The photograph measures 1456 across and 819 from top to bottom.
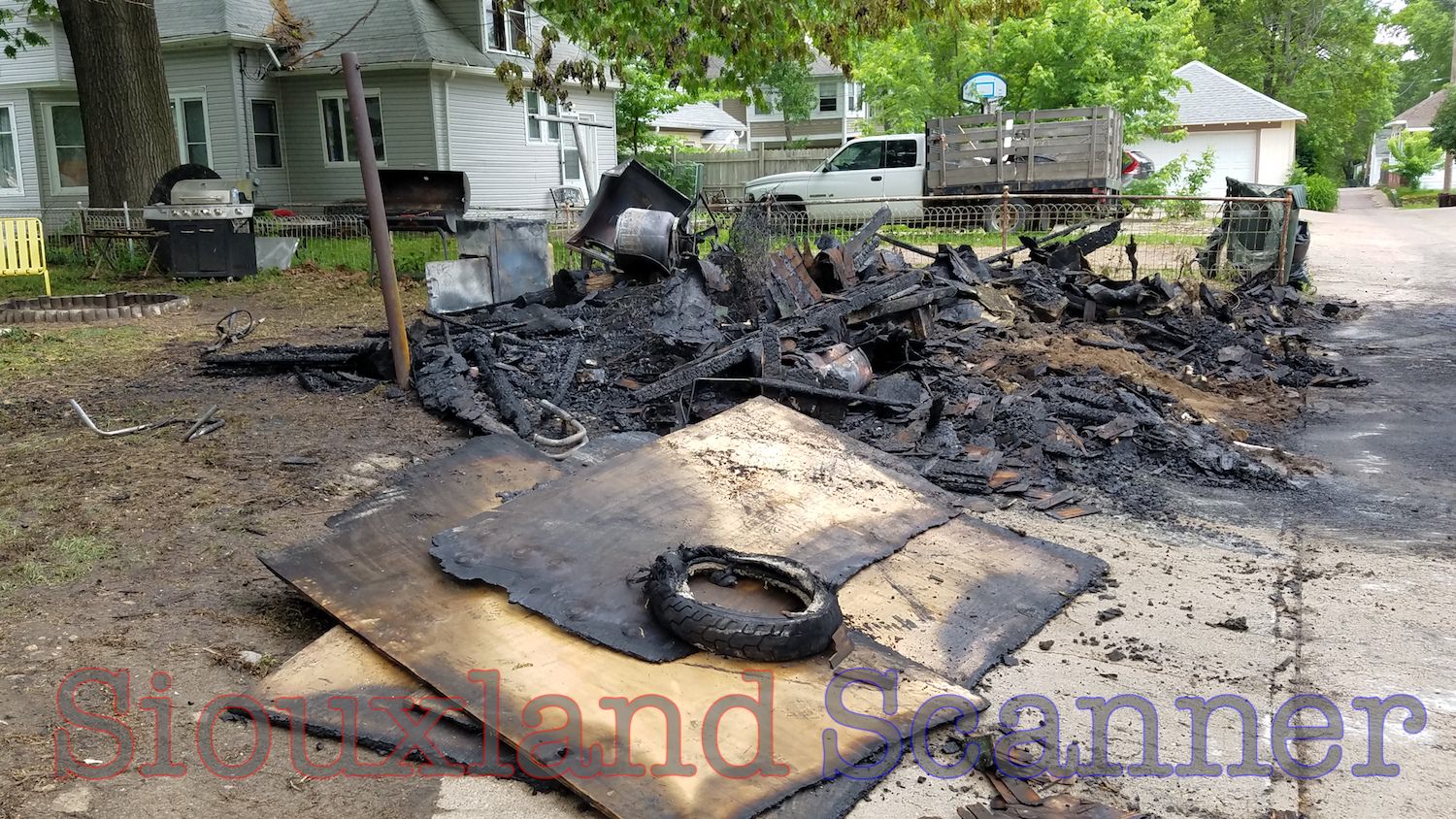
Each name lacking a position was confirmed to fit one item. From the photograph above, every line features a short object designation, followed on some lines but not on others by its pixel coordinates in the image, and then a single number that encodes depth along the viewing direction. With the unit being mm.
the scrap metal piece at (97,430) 6473
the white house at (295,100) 21297
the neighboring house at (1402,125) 68312
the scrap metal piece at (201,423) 6525
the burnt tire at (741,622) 3604
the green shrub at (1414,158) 49188
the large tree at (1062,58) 25000
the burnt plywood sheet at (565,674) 3020
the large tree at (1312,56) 44812
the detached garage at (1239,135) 38094
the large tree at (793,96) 41469
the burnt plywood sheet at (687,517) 3949
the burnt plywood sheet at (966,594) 4062
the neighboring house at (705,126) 41625
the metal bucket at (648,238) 10117
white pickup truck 19797
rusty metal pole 6879
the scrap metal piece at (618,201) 11734
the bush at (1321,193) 34219
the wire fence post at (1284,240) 12811
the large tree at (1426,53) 81375
